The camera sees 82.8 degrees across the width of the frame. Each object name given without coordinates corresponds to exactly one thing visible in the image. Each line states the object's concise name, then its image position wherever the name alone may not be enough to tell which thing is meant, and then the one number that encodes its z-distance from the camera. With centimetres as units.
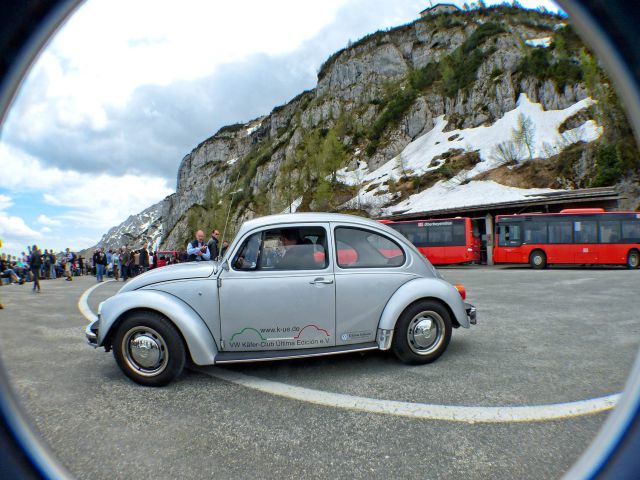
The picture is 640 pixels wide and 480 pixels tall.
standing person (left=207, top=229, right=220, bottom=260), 1084
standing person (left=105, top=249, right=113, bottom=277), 2254
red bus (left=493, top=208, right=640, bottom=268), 1828
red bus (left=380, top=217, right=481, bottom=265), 2338
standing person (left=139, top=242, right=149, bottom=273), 1909
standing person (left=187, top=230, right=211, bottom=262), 1029
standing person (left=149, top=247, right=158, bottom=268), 2376
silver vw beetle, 363
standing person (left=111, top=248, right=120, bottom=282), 2130
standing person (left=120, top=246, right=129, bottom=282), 1911
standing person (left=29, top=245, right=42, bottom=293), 1291
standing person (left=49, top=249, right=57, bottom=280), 2080
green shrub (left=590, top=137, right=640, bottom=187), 2928
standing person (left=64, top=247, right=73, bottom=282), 2025
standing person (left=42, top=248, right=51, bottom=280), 1917
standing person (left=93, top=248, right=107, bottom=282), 1955
